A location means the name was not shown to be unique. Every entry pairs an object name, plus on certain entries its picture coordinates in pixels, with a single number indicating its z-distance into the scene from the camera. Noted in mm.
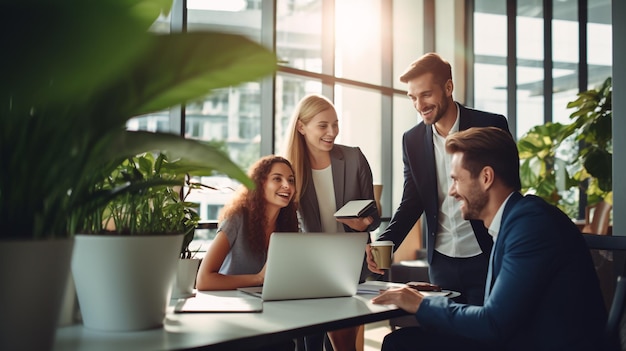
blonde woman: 2820
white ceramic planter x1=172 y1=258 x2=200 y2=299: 1929
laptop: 1841
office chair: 1594
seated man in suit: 1632
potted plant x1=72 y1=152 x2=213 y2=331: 1311
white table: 1276
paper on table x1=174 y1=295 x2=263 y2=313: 1680
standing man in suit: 2711
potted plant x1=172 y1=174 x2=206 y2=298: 1926
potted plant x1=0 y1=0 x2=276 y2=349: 637
